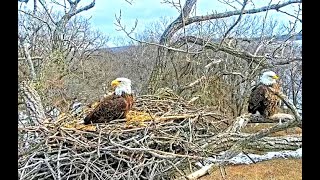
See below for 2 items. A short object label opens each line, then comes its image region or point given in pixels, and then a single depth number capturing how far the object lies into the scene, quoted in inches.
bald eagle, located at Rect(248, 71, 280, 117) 124.9
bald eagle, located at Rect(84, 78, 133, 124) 103.5
